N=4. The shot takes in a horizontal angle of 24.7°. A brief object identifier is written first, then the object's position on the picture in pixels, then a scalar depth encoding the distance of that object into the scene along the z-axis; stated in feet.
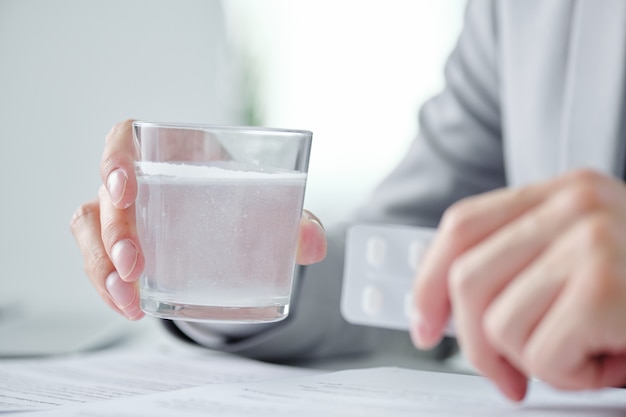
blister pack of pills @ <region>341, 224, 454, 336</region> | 2.04
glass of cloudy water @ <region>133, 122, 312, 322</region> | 2.12
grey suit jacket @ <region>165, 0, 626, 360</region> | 2.94
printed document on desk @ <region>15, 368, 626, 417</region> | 2.01
